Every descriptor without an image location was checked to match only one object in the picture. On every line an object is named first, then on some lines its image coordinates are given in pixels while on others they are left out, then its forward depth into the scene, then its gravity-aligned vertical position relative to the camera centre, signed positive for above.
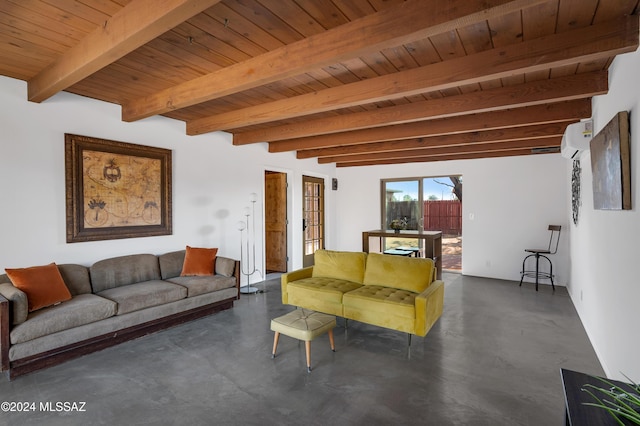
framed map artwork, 3.61 +0.33
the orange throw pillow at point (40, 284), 2.88 -0.61
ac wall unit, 3.32 +0.79
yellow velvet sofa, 3.12 -0.85
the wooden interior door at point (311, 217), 7.23 -0.07
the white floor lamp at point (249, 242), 5.59 -0.49
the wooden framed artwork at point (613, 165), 2.00 +0.30
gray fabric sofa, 2.64 -0.90
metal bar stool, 5.60 -0.85
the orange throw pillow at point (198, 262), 4.33 -0.63
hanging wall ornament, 4.16 +0.28
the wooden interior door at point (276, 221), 6.72 -0.14
